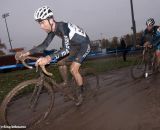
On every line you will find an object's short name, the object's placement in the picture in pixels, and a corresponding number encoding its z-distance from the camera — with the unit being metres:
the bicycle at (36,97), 2.46
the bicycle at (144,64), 4.78
